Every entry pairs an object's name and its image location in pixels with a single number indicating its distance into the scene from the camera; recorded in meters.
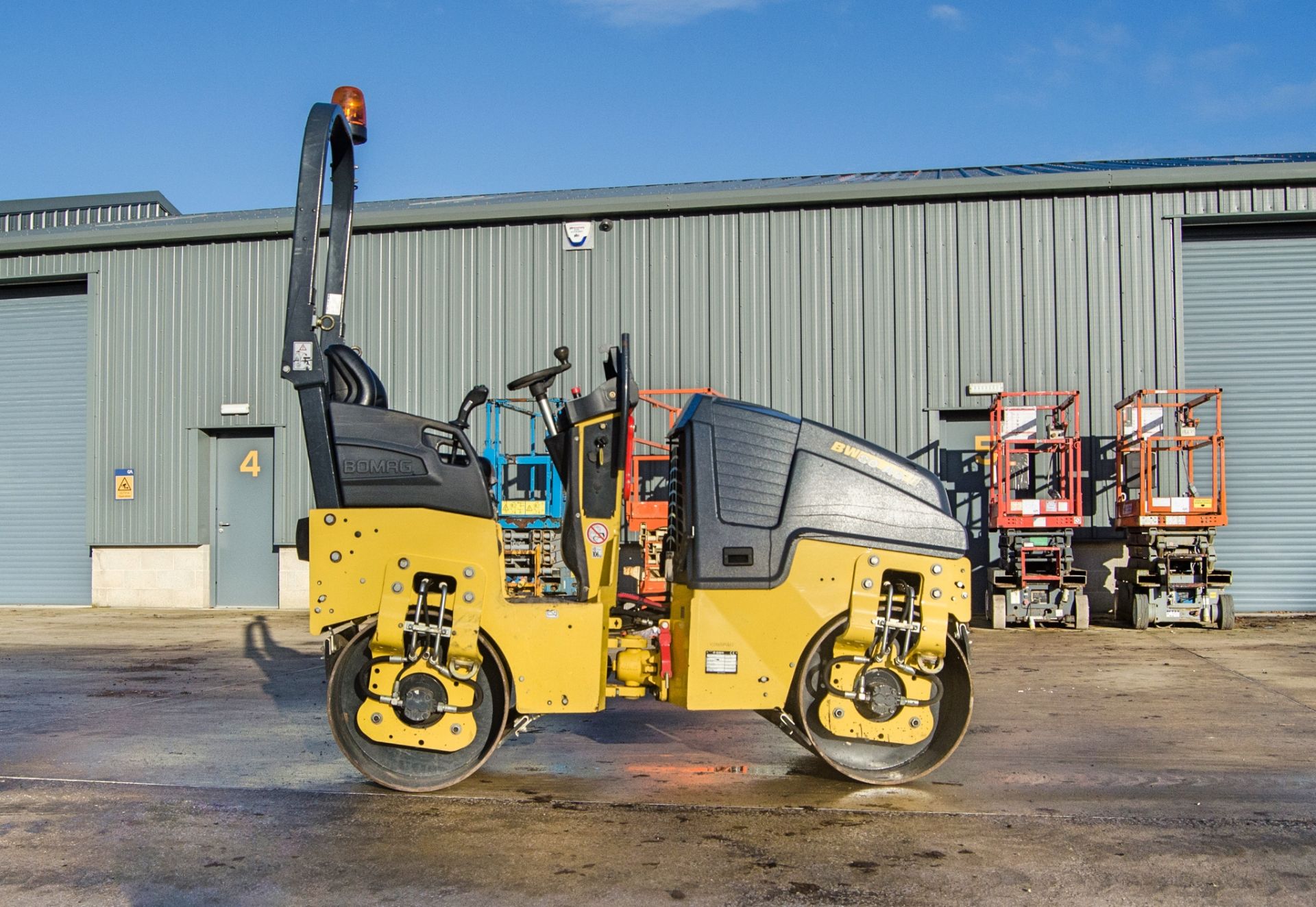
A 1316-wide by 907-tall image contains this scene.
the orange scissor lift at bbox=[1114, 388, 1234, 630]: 12.25
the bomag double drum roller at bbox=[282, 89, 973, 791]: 4.75
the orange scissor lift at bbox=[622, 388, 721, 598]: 12.52
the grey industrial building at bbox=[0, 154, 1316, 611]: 14.17
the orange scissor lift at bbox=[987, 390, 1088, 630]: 12.45
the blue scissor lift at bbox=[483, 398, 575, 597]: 13.23
